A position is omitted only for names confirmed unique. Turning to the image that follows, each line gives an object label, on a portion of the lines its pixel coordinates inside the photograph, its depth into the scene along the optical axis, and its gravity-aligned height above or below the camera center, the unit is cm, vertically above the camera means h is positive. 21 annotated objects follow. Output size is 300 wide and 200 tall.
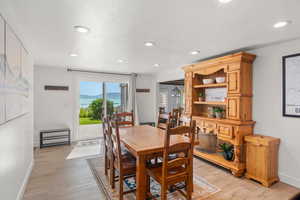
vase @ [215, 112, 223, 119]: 333 -33
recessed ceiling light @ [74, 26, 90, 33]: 204 +95
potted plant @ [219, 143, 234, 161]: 307 -104
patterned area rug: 222 -139
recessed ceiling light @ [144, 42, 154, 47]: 267 +97
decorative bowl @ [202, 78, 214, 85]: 356 +43
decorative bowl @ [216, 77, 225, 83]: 326 +43
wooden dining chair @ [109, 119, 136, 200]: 206 -91
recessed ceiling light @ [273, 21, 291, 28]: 190 +95
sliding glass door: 532 -17
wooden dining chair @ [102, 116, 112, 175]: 248 -67
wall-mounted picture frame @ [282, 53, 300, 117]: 244 +24
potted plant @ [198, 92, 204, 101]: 388 +10
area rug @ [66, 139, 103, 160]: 384 -137
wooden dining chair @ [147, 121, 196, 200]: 177 -84
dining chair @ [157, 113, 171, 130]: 327 -43
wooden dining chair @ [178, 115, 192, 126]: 286 -37
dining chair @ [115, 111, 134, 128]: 345 -51
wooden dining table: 188 -59
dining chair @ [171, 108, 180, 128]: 323 -35
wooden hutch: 283 -16
